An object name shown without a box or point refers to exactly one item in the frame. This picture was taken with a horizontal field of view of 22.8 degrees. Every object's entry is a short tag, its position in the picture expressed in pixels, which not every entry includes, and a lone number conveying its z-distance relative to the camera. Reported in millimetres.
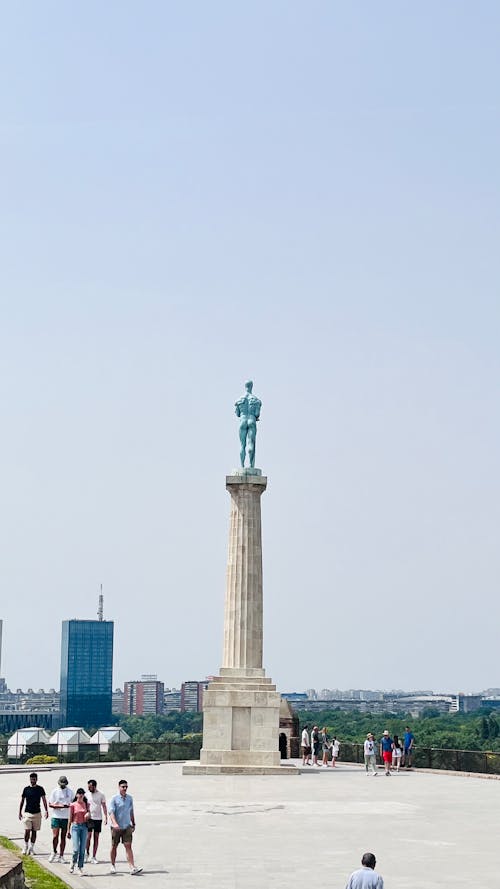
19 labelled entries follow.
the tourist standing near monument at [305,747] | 44938
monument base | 42438
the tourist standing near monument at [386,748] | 41281
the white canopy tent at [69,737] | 56009
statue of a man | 45688
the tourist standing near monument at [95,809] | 21281
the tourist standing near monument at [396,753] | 43250
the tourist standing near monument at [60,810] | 21578
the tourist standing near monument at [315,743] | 44781
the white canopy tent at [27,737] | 52122
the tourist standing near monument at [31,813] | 21797
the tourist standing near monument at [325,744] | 45469
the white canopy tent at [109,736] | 55638
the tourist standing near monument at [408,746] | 43344
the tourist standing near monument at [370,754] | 41031
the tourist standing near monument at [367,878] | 13906
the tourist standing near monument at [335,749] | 45062
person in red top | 20250
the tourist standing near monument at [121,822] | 20594
